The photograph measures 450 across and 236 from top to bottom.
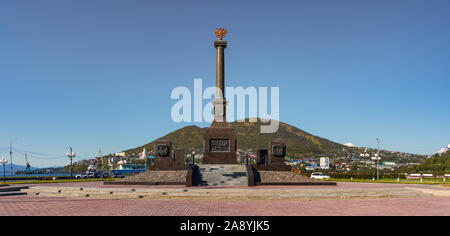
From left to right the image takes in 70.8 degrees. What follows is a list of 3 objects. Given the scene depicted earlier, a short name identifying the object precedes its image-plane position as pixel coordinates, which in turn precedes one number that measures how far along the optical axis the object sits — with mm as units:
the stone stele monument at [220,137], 29781
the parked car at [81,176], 42694
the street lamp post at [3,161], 36097
